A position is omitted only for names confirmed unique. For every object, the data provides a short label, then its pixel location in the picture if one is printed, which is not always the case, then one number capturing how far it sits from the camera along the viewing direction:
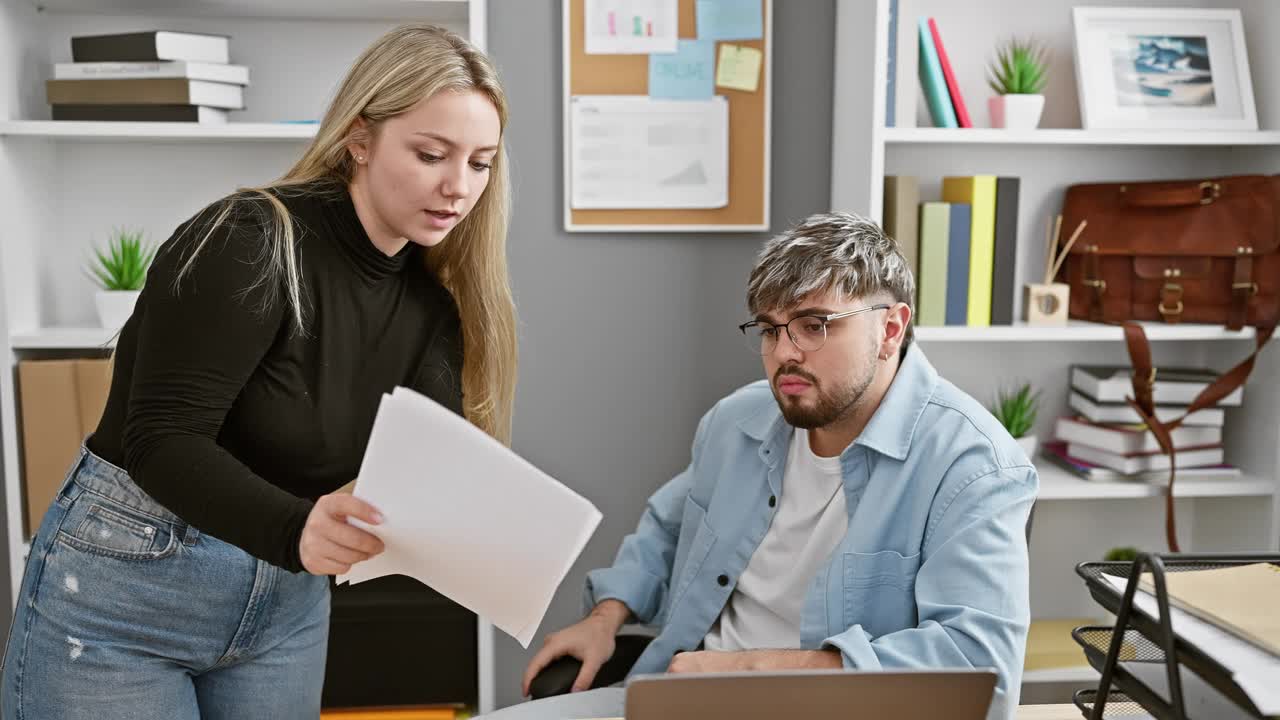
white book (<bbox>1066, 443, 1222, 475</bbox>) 2.44
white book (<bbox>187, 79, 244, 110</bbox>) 2.25
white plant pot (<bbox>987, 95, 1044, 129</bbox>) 2.39
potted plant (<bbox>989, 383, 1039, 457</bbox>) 2.53
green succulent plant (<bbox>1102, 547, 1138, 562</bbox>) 2.55
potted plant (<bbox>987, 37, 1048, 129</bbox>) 2.40
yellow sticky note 2.50
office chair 1.50
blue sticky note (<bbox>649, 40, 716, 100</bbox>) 2.49
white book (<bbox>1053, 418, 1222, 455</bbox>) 2.45
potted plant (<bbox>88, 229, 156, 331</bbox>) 2.31
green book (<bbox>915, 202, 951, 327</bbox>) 2.33
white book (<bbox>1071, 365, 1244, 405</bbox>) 2.46
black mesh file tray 0.75
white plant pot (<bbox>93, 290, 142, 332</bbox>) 2.31
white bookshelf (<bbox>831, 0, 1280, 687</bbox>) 2.32
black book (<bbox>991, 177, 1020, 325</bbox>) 2.35
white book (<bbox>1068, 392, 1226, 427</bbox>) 2.47
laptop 0.76
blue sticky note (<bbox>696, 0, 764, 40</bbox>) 2.49
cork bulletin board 2.48
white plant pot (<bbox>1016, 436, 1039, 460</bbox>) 2.50
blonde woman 1.10
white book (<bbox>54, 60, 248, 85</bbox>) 2.23
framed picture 2.41
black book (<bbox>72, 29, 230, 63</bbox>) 2.21
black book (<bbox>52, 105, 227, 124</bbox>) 2.25
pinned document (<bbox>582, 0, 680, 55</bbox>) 2.47
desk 1.15
